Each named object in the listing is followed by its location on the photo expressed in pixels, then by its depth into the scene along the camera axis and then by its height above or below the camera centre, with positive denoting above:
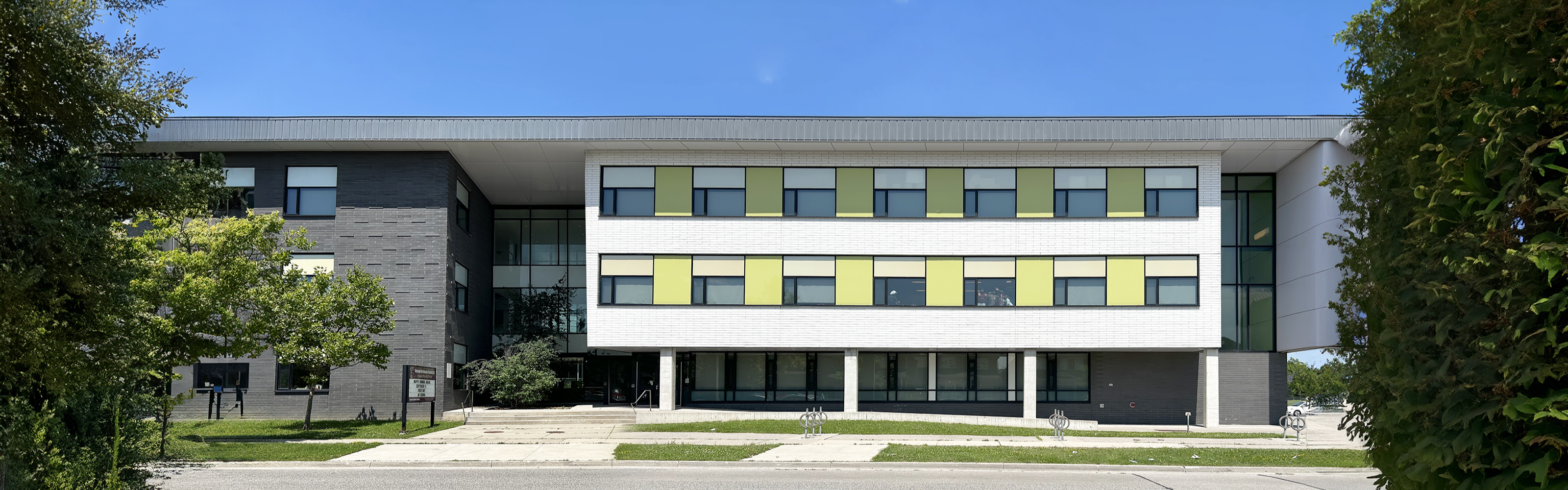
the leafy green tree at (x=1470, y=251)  4.64 +0.27
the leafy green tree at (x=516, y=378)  32.12 -2.87
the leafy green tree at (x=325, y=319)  24.42 -0.79
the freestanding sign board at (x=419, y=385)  25.03 -2.49
